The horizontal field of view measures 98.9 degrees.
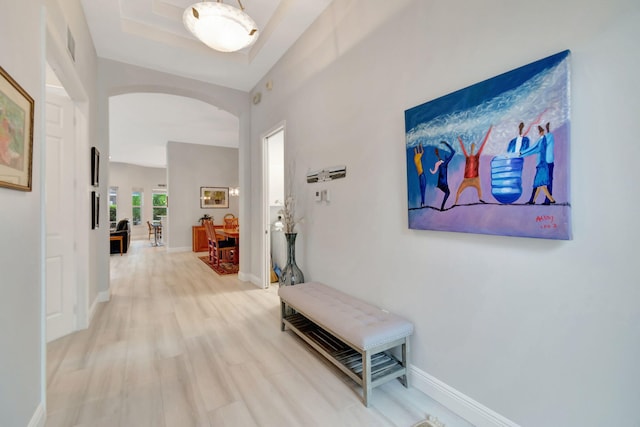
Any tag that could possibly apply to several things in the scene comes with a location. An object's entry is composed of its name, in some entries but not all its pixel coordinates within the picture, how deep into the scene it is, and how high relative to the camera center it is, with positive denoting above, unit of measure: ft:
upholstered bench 5.80 -2.73
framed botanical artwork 3.91 +1.25
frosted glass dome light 7.06 +5.10
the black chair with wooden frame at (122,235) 24.91 -2.10
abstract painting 4.04 +1.02
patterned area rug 17.51 -3.69
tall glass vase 10.44 -2.17
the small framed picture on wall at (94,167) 10.25 +1.79
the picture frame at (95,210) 10.36 +0.15
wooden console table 26.50 -2.46
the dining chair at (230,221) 26.07 -0.73
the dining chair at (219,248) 19.99 -2.57
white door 8.71 -0.11
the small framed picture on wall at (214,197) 27.81 +1.69
